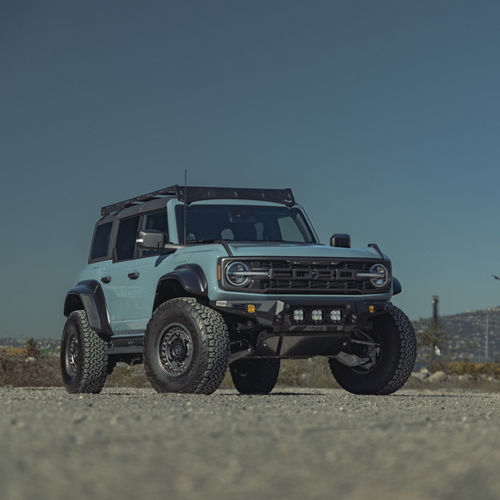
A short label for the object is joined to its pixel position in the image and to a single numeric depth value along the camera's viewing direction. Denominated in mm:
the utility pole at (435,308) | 47138
